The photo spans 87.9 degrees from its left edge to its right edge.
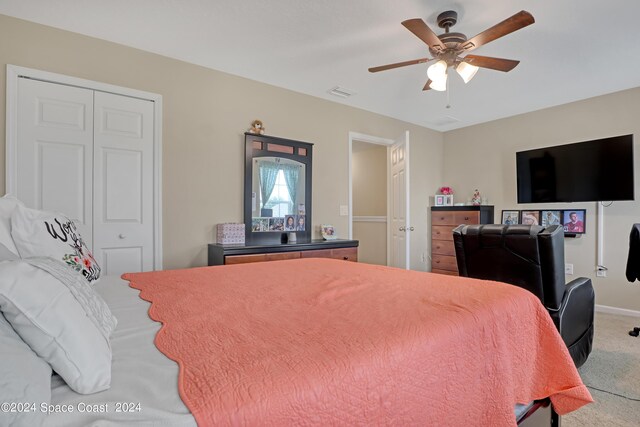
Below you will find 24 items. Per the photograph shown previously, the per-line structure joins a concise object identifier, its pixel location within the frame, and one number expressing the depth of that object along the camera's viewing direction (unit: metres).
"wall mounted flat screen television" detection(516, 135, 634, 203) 3.67
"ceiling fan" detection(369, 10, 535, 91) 2.07
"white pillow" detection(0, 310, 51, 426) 0.50
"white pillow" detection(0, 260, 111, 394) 0.64
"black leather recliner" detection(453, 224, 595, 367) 1.90
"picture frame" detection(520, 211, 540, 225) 4.48
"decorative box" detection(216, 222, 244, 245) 3.20
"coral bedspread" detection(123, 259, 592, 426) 0.68
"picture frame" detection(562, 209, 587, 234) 4.10
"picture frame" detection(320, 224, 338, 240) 3.99
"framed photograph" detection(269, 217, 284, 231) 3.61
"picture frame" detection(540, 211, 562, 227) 4.27
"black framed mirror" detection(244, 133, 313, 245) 3.48
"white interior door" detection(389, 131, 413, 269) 4.20
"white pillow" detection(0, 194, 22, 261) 1.27
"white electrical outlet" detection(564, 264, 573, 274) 4.21
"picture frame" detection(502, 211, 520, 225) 4.66
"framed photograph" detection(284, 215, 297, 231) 3.72
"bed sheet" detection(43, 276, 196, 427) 0.55
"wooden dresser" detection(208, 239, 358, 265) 3.00
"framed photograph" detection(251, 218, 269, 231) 3.49
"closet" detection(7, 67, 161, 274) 2.46
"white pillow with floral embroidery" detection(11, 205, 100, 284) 1.34
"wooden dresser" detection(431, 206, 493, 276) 4.75
